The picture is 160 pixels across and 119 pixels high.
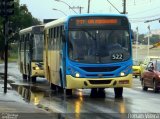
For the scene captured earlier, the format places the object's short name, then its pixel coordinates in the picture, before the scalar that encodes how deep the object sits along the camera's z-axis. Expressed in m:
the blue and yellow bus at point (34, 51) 35.59
